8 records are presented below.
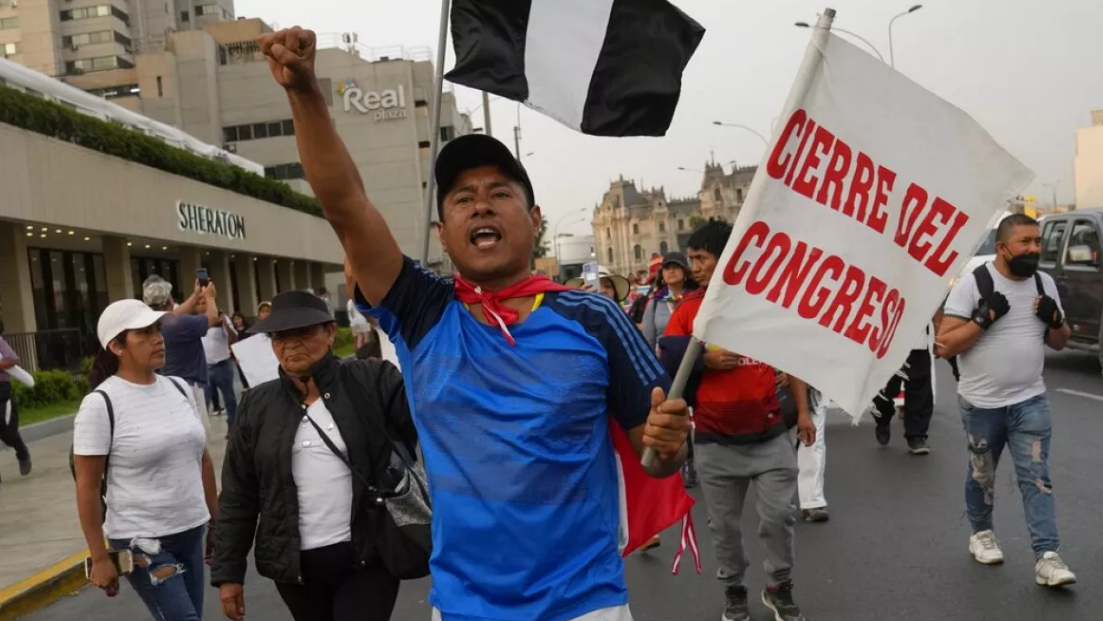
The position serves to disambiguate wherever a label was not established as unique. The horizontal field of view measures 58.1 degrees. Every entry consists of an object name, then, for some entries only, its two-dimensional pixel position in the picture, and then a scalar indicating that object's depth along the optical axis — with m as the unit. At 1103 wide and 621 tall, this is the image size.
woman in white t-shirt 4.02
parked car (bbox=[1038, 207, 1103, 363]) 14.07
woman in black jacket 3.56
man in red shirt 5.05
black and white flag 3.04
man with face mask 5.29
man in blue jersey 2.30
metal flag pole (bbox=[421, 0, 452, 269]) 3.34
